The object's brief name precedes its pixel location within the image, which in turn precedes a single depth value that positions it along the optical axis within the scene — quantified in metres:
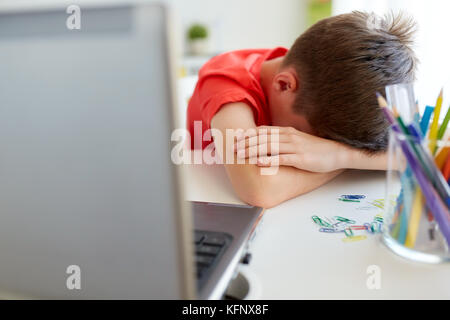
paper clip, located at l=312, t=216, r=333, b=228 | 0.48
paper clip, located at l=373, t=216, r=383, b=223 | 0.49
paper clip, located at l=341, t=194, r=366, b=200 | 0.57
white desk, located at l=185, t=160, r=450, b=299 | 0.35
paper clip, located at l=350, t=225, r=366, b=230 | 0.47
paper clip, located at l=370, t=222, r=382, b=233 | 0.47
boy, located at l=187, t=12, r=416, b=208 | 0.58
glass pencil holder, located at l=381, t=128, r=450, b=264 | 0.39
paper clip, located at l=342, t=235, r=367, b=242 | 0.45
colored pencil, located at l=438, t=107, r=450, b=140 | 0.43
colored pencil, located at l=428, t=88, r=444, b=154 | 0.43
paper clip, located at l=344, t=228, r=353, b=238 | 0.46
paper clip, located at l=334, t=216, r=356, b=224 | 0.49
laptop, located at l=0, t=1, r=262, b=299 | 0.20
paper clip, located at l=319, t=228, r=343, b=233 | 0.47
